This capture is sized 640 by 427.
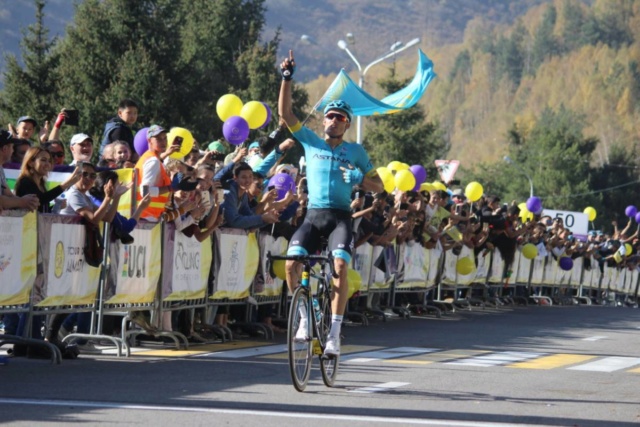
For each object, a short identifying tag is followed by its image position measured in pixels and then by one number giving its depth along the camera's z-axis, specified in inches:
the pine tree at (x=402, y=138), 2915.8
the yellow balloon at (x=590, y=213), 1969.7
